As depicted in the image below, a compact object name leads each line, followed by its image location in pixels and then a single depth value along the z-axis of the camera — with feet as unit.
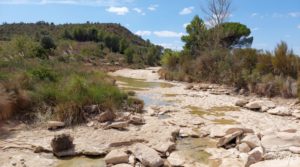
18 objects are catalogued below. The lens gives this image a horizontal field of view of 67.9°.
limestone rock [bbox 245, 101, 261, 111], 22.64
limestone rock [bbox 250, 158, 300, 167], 9.59
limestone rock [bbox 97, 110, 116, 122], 16.89
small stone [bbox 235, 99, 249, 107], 24.03
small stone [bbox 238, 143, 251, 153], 12.57
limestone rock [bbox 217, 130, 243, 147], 13.73
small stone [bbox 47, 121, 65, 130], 15.73
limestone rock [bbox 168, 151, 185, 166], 11.65
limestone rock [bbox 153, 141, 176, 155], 12.74
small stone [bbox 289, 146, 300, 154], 11.02
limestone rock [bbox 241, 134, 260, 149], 12.71
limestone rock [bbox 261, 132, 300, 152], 11.59
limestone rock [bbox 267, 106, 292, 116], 20.63
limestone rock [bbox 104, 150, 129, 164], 11.54
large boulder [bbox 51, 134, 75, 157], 12.43
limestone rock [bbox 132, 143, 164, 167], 11.20
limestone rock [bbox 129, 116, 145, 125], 17.24
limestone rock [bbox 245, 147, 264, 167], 10.89
